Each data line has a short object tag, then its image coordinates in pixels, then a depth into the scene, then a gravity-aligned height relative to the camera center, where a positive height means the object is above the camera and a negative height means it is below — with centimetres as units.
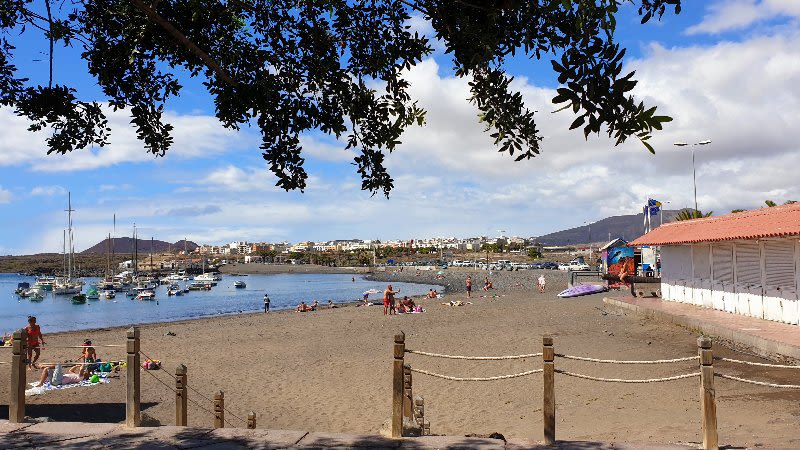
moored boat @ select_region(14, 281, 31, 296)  7916 -340
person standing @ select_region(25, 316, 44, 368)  1484 -185
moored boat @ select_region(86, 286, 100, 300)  6862 -362
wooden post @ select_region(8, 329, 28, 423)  692 -135
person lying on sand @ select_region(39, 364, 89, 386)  1434 -283
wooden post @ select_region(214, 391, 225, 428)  959 -245
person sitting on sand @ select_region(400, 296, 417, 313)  3027 -256
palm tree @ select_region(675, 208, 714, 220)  3309 +200
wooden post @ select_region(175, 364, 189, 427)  887 -207
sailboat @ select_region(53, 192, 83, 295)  7442 -284
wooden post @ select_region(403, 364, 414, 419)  791 -192
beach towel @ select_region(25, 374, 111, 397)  1375 -295
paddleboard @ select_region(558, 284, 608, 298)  3139 -206
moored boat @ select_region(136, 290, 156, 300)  6425 -364
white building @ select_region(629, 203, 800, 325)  1484 -44
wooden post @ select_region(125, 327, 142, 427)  671 -141
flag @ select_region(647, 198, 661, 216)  3281 +244
